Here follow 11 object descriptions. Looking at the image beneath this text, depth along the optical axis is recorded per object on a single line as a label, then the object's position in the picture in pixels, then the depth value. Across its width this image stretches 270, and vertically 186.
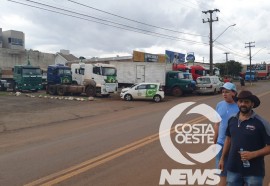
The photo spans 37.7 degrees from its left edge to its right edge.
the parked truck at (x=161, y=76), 35.56
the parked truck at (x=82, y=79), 32.53
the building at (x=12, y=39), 76.56
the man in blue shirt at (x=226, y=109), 5.48
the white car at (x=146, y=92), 29.66
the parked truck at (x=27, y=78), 38.09
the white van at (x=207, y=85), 37.00
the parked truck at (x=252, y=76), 88.81
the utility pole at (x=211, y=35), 45.06
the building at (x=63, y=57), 76.56
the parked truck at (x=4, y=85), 41.34
